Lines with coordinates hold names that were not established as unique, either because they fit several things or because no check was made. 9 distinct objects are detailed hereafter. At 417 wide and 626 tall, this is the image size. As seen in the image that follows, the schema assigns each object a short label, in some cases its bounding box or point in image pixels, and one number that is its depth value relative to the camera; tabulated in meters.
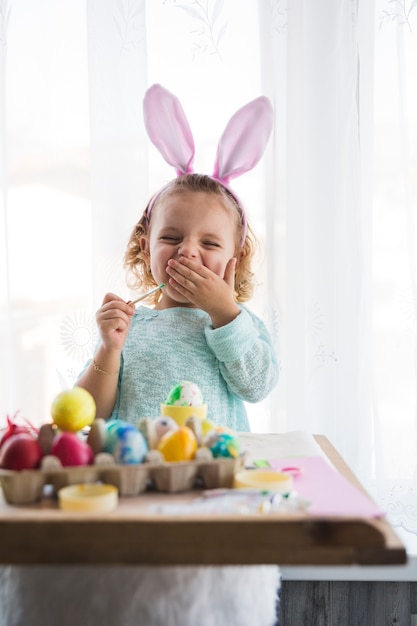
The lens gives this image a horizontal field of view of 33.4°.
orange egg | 0.69
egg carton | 0.64
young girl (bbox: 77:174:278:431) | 1.11
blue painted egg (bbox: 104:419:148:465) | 0.69
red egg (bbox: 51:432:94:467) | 0.68
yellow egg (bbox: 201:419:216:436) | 0.78
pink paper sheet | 0.62
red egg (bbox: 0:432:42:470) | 0.67
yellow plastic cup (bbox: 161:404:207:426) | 0.86
